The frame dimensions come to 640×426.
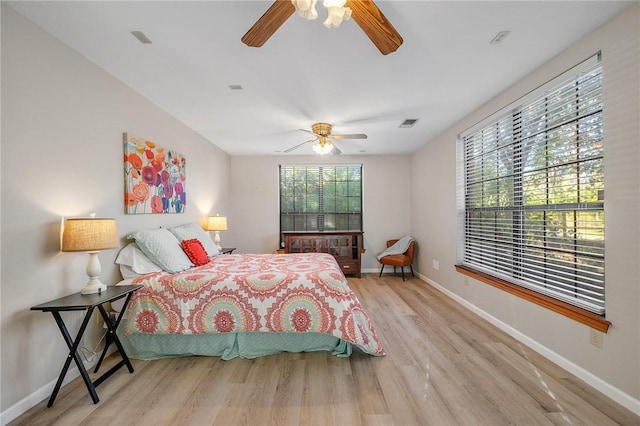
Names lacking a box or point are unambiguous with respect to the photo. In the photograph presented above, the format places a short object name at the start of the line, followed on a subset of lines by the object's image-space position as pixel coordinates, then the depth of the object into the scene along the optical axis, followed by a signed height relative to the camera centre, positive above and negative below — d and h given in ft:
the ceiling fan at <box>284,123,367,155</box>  11.48 +3.31
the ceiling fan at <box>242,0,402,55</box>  4.30 +3.30
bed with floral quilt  7.28 -2.82
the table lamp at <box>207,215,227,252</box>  13.32 -0.46
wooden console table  16.66 -2.01
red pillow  9.41 -1.36
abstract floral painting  8.41 +1.32
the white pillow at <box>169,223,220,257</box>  10.26 -0.83
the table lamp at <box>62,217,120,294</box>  5.81 -0.54
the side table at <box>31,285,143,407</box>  5.44 -1.90
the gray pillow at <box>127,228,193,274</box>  8.23 -1.11
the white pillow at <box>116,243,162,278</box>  7.91 -1.40
